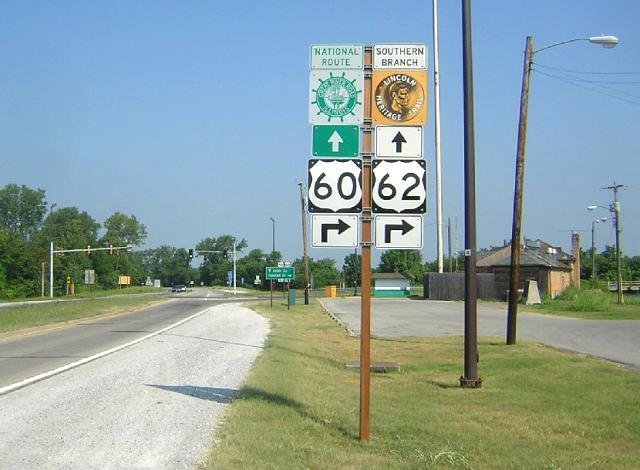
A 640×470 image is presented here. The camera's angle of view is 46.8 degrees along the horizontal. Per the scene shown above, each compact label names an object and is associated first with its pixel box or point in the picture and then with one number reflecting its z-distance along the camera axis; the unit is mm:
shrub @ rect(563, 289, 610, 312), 41188
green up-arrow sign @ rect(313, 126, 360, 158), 8398
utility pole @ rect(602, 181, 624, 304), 52588
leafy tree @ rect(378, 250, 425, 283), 108375
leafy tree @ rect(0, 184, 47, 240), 145500
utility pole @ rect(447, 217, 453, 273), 76912
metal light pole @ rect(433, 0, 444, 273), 39578
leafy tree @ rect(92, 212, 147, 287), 143250
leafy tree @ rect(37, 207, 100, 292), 118750
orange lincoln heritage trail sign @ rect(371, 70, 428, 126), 8492
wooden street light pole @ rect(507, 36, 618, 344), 19344
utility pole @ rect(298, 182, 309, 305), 54500
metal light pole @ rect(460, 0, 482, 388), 12961
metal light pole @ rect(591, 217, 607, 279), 88750
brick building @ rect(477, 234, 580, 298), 63312
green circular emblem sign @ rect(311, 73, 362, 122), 8477
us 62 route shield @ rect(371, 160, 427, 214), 8344
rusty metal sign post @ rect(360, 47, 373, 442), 7945
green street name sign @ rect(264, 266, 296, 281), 47625
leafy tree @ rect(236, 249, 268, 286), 168362
